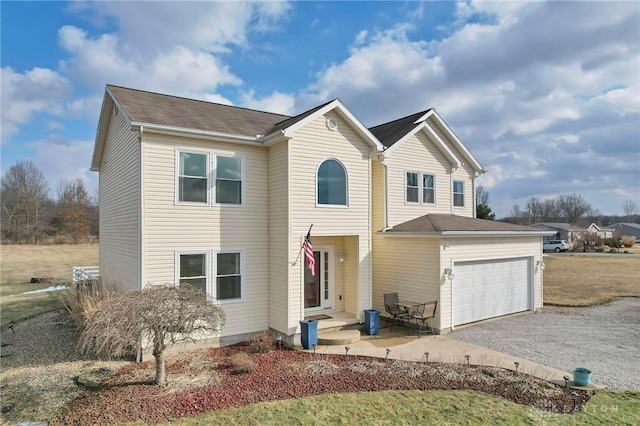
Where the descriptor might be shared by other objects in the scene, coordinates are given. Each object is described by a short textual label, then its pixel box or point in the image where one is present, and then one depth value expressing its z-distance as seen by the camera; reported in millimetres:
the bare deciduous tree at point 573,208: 91438
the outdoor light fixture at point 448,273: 11453
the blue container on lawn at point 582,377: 7188
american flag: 10250
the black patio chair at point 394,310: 11656
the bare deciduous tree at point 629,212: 126438
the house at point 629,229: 88325
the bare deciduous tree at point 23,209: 46344
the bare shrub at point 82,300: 10594
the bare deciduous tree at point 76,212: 46844
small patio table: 11245
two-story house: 9852
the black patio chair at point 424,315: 11078
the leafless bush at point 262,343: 9648
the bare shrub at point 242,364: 8016
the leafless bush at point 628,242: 51025
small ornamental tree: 6605
